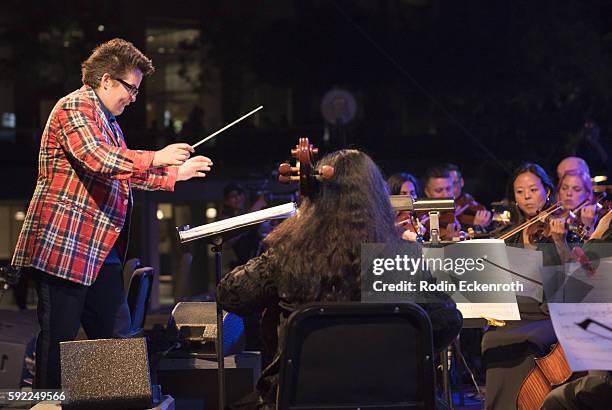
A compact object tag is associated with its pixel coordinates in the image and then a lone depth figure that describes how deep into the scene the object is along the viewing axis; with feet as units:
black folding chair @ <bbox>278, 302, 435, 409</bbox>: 14.85
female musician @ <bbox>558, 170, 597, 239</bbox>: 31.78
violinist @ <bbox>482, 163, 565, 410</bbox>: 25.09
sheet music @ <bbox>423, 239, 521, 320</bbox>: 17.87
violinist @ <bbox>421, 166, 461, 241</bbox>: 39.24
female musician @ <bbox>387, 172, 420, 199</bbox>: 36.73
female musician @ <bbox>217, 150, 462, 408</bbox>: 16.16
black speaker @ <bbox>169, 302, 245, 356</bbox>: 25.57
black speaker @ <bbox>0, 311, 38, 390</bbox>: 28.53
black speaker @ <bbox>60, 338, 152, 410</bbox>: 19.13
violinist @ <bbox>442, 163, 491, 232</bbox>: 39.34
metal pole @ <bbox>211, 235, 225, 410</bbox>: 20.34
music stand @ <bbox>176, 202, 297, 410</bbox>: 19.64
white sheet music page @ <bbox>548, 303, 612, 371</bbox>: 14.25
